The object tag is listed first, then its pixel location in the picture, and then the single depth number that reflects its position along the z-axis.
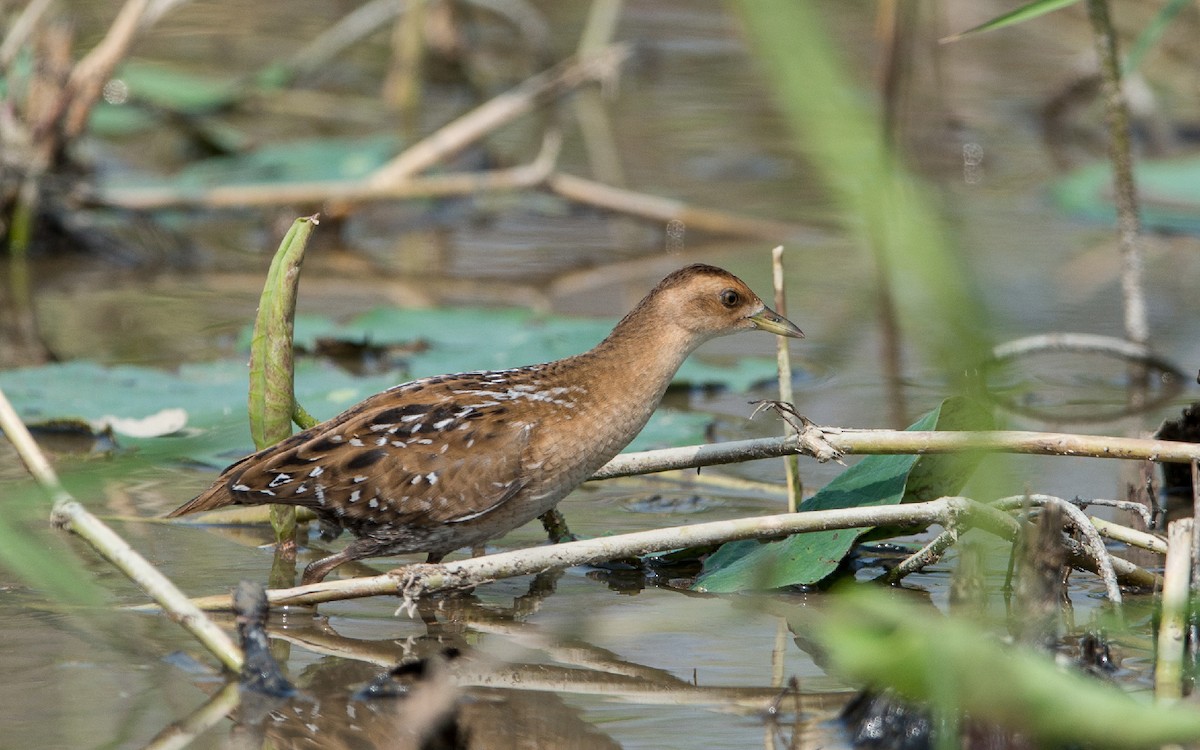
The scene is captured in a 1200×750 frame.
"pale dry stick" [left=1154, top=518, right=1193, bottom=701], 5.93
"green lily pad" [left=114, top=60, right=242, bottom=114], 19.20
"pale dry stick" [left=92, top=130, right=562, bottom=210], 15.84
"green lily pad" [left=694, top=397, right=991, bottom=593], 7.91
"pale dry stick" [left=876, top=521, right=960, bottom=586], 7.40
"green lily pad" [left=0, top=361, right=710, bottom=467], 10.45
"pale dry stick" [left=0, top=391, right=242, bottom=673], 6.22
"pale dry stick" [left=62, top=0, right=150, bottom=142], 15.03
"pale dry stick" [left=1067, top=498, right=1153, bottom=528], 7.52
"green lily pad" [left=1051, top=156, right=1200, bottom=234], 17.41
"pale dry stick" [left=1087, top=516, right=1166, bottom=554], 7.23
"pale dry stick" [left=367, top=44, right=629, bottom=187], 16.17
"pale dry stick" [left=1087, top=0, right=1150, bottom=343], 10.80
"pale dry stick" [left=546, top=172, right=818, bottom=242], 16.61
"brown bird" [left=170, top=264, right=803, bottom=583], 7.96
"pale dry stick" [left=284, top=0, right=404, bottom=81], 20.53
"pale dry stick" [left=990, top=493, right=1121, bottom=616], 6.83
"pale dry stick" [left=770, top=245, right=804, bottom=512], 8.60
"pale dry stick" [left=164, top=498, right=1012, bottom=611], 7.09
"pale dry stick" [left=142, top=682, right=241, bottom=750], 5.92
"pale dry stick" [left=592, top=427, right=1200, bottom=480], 7.36
